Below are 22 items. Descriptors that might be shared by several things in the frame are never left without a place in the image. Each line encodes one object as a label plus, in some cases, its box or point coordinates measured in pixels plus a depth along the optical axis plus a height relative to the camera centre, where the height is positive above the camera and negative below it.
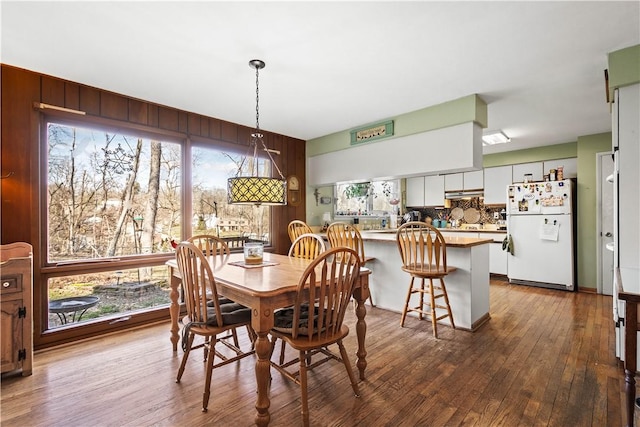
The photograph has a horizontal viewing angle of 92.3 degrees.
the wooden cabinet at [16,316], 2.13 -0.73
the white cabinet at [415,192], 6.38 +0.42
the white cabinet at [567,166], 4.98 +0.75
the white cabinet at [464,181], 5.82 +0.59
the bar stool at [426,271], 2.88 -0.57
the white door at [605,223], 4.34 -0.17
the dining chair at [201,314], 1.80 -0.66
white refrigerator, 4.55 -0.35
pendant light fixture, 2.17 +0.16
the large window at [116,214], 2.87 -0.01
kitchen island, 3.03 -0.73
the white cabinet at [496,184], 5.55 +0.51
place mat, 2.38 -0.41
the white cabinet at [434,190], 6.17 +0.43
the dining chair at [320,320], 1.65 -0.62
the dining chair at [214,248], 2.82 -0.34
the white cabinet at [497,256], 5.30 -0.78
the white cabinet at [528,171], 5.27 +0.71
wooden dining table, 1.61 -0.47
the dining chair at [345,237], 3.45 -0.28
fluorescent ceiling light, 4.40 +1.10
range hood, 5.88 +0.34
